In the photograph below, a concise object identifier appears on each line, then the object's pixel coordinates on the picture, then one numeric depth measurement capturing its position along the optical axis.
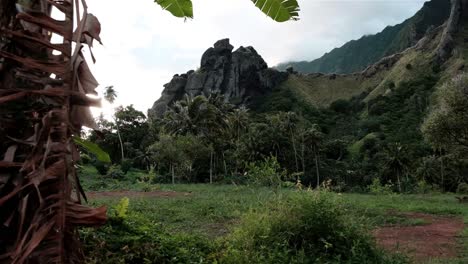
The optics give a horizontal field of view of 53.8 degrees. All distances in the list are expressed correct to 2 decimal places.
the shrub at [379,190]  30.10
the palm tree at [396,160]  45.12
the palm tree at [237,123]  51.91
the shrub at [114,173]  39.38
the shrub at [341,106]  83.00
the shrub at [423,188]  33.89
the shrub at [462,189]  33.00
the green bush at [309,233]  6.70
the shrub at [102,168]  43.09
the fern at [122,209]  6.44
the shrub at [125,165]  44.69
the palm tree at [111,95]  55.44
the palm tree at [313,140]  51.09
